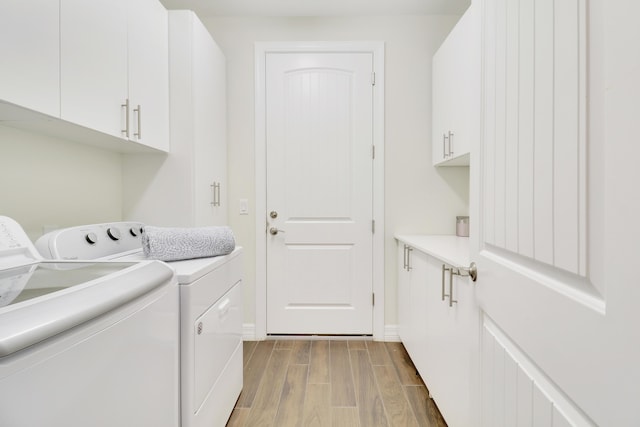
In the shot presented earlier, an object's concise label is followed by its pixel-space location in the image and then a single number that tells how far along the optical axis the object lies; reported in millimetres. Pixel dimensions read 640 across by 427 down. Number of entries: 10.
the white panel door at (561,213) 429
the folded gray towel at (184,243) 1212
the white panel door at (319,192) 2486
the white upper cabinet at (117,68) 1143
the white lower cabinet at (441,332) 1226
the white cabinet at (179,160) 1861
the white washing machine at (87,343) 439
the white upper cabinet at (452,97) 1823
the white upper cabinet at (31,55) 903
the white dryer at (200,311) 1093
